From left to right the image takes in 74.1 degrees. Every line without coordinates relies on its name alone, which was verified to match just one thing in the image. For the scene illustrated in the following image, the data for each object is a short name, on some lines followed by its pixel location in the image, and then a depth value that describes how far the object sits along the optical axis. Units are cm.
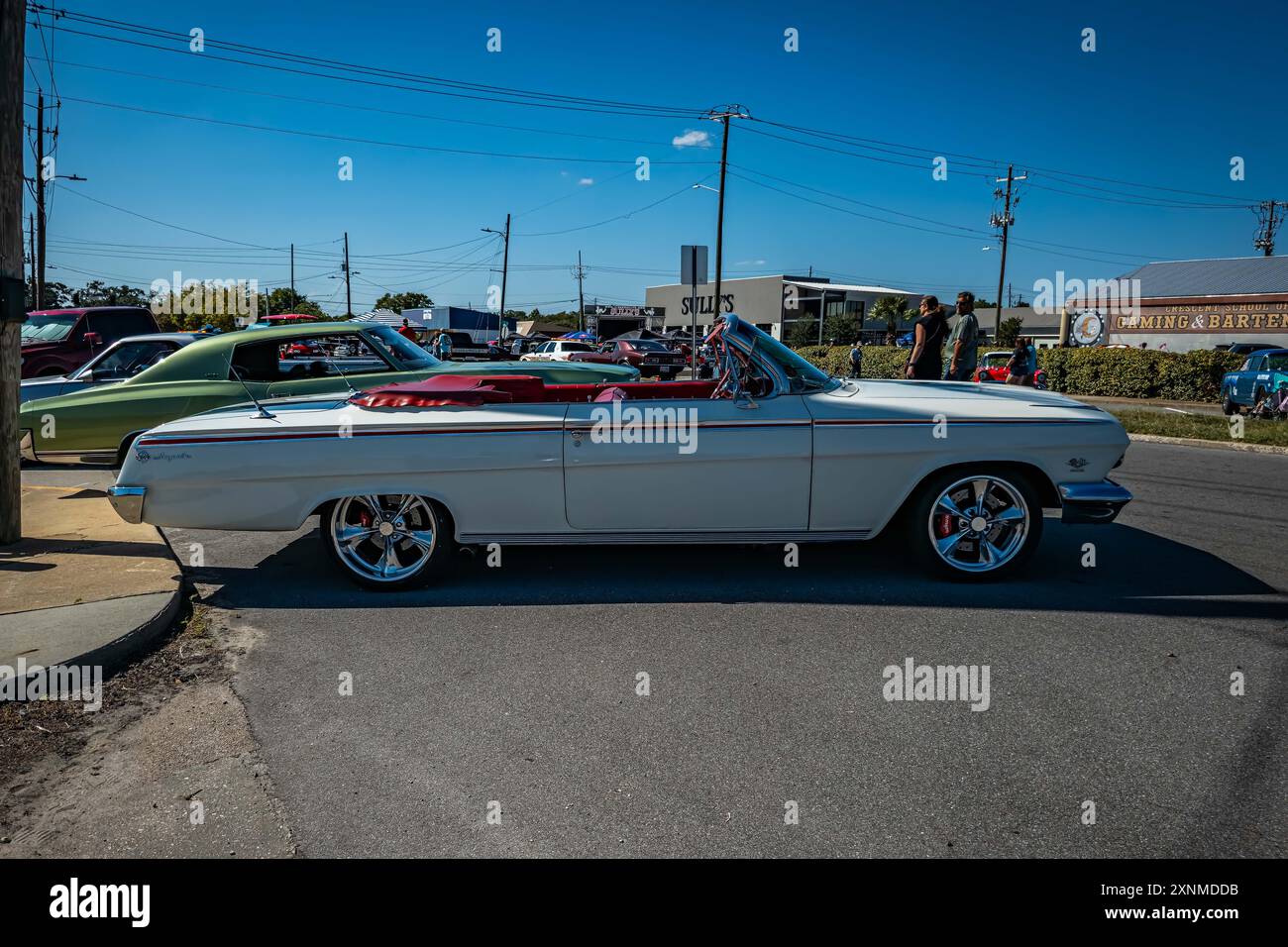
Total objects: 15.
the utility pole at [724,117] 2914
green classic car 733
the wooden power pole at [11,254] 529
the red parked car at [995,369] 1704
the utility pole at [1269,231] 6171
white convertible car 463
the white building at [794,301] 6932
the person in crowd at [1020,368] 1332
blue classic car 1588
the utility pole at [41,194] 2874
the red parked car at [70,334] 1418
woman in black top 916
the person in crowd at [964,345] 1002
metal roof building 3747
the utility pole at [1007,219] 4178
